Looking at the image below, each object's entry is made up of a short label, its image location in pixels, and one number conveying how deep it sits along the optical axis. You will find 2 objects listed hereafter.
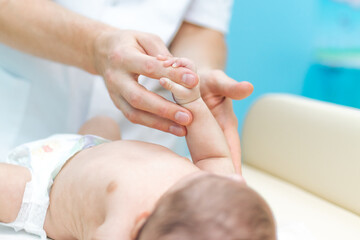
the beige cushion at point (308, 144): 0.75
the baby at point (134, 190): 0.40
